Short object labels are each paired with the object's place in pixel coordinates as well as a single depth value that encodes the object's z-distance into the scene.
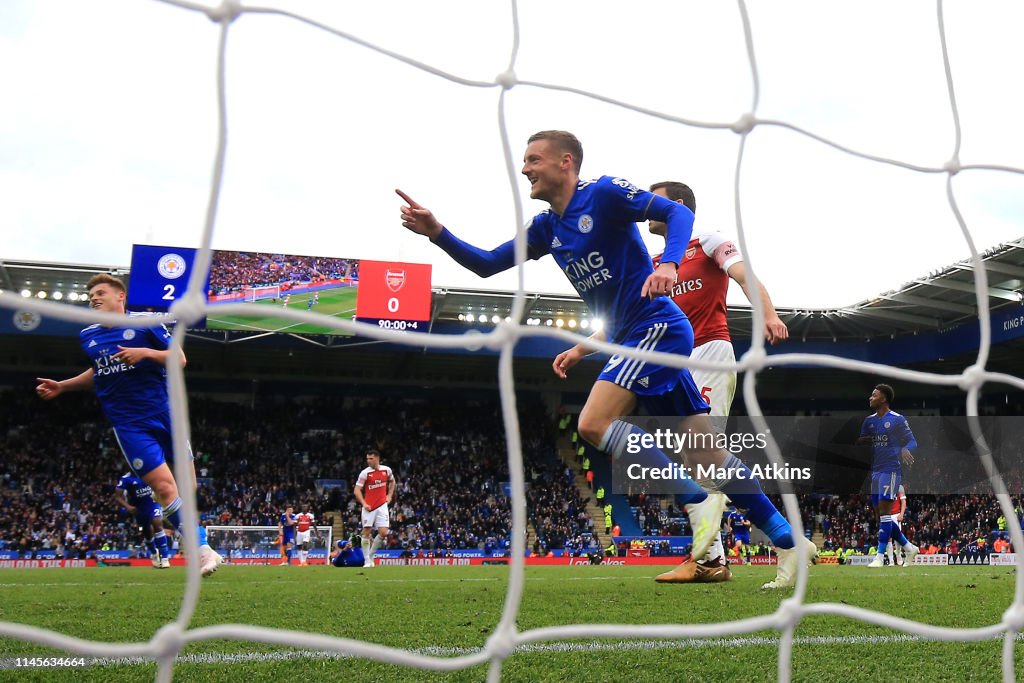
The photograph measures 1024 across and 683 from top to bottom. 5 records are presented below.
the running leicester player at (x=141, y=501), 6.81
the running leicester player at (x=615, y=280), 3.51
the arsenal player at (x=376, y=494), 10.73
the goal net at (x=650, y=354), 1.47
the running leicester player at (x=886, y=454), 7.98
